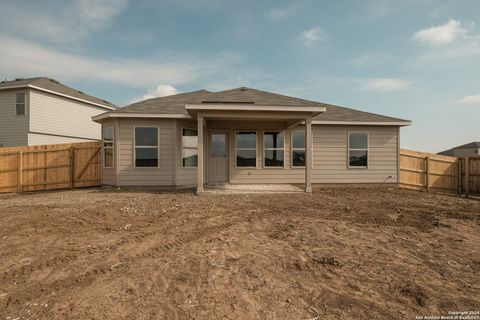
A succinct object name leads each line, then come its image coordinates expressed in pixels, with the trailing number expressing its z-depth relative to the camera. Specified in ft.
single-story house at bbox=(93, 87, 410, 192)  35.53
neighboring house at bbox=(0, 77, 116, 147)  52.85
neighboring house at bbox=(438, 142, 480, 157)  135.13
